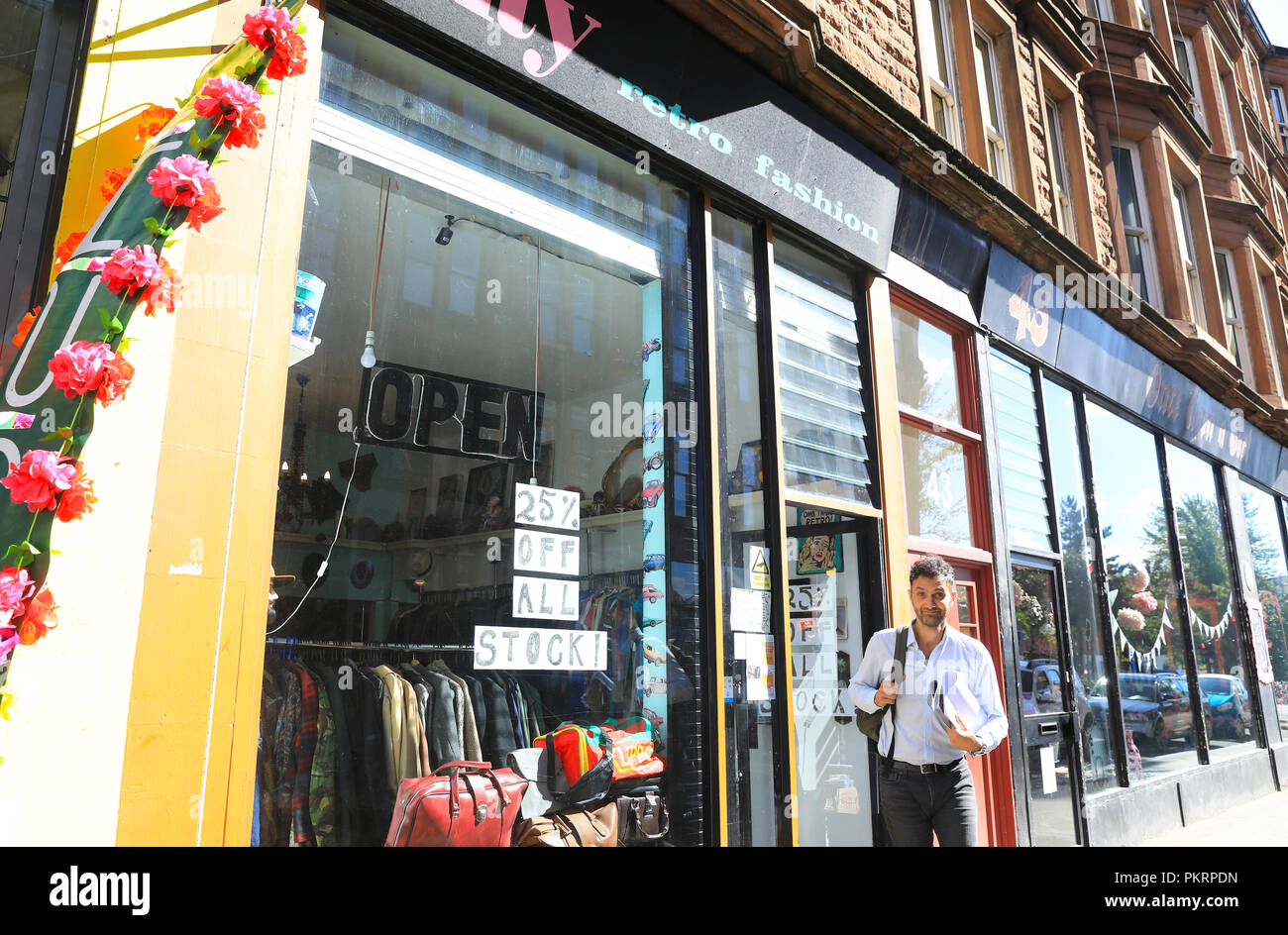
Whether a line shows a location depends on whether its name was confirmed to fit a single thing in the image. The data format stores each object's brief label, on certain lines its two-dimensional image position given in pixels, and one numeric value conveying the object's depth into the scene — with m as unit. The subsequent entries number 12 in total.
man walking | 3.96
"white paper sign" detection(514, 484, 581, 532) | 4.07
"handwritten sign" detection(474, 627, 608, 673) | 3.80
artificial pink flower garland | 2.20
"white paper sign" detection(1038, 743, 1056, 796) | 7.04
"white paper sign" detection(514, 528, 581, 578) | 4.02
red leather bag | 3.37
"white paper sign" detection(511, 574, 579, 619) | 3.96
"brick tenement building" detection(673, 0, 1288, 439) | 6.38
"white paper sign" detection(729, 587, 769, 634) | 4.78
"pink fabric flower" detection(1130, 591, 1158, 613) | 9.64
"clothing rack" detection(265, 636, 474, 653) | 3.18
